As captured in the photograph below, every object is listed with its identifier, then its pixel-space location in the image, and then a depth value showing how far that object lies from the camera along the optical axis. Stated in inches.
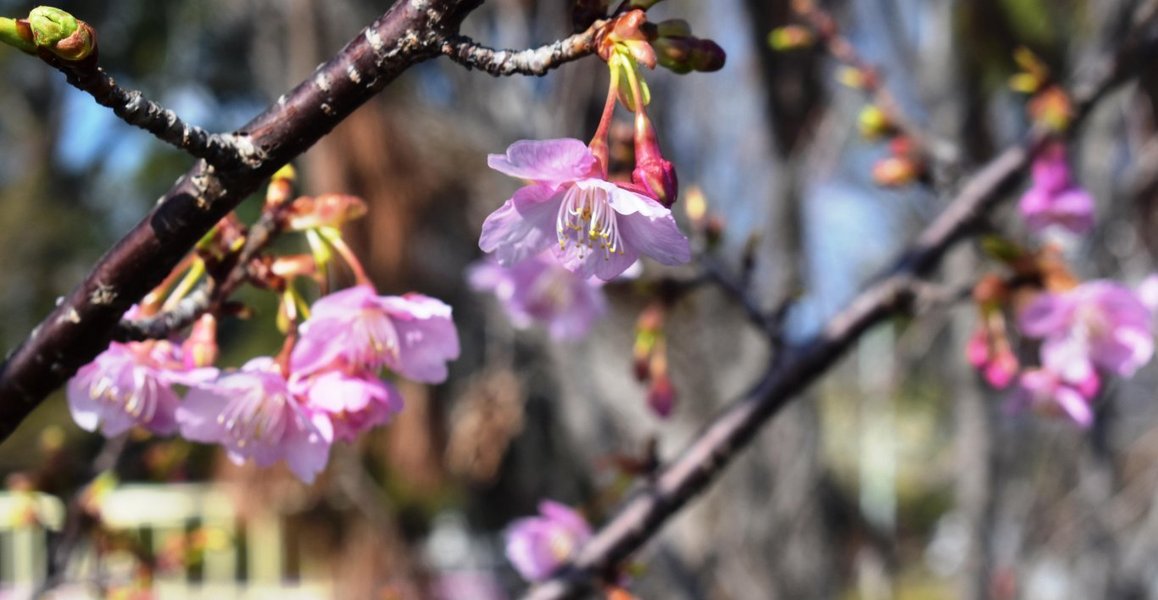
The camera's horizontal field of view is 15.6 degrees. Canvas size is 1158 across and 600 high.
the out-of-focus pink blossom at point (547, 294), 36.6
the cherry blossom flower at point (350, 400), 31.0
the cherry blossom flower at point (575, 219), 29.3
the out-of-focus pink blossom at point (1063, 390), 35.4
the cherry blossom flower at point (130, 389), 31.3
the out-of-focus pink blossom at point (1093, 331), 35.1
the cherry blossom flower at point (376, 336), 31.1
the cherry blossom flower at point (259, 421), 31.0
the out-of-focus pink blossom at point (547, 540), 36.3
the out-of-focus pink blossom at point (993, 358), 35.6
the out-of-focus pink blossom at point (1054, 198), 36.9
